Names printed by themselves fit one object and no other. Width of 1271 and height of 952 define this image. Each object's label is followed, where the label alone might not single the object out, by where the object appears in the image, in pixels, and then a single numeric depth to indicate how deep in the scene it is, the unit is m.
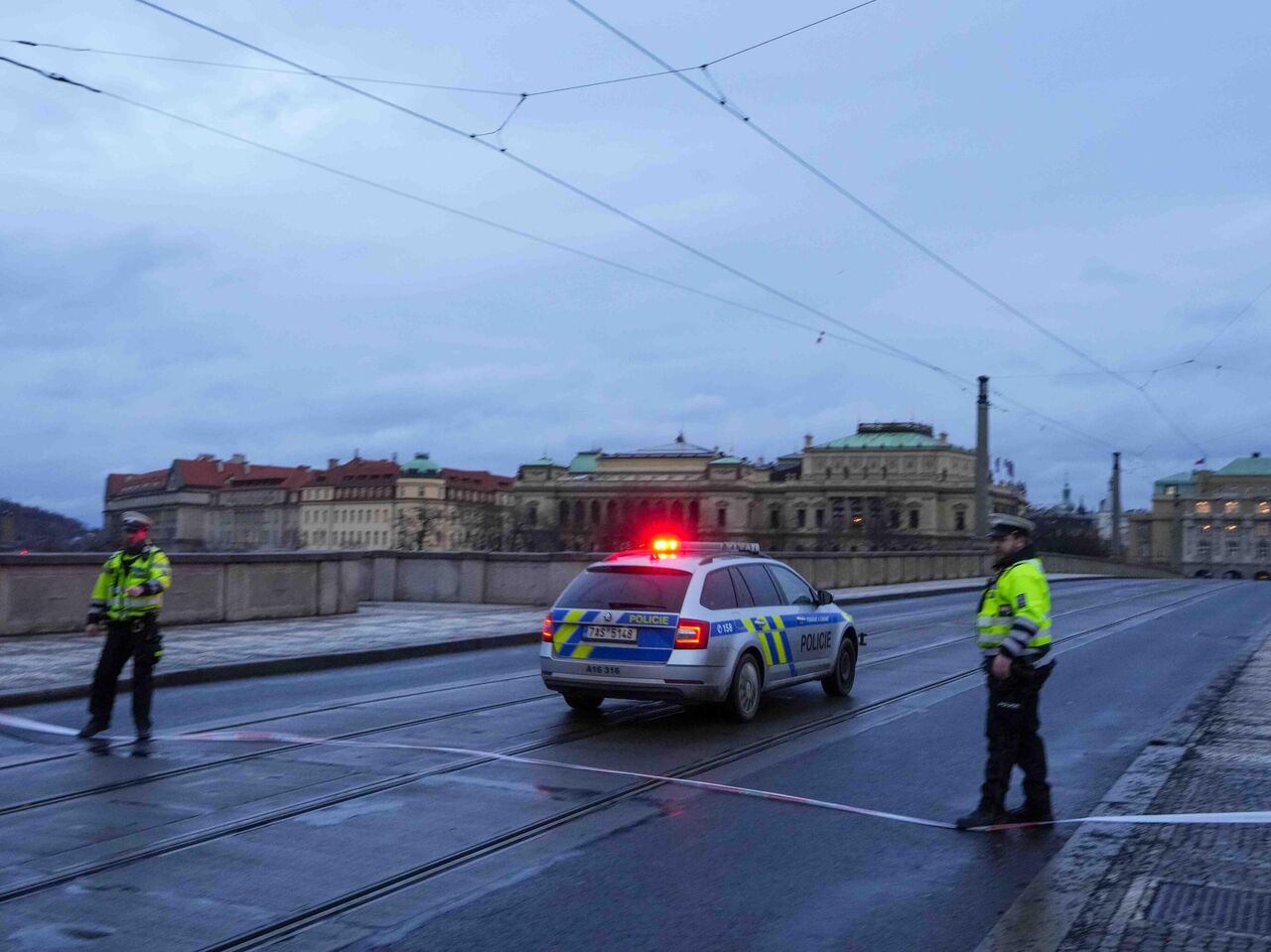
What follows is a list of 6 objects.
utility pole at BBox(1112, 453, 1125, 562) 76.19
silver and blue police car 11.27
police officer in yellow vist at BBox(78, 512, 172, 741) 10.05
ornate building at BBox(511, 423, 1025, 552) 131.12
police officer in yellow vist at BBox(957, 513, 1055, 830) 7.37
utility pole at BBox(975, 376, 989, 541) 44.66
